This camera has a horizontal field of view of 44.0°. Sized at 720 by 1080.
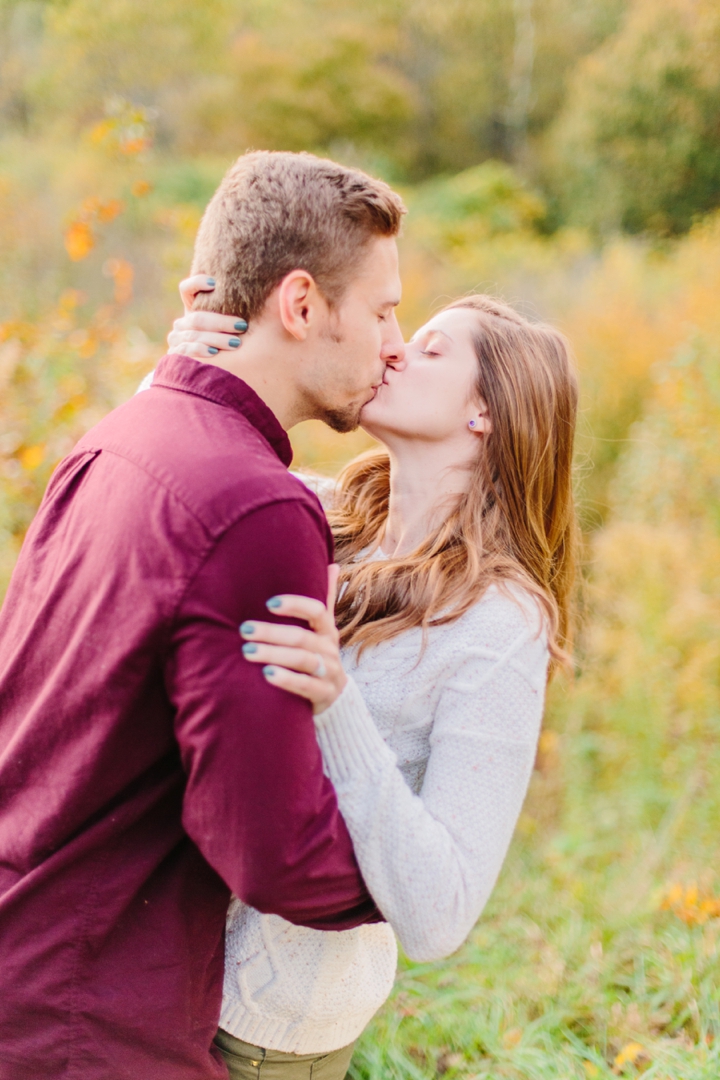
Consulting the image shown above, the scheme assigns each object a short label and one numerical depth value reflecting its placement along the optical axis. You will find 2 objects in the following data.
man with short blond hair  1.07
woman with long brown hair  1.30
